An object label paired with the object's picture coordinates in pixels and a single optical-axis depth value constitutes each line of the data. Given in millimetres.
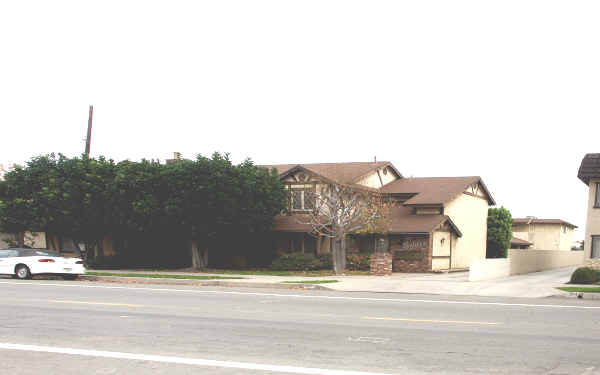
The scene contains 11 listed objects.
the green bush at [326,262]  31844
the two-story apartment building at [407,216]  32594
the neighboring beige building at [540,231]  58906
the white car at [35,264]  24859
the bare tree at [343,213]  29328
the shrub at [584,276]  22688
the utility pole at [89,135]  35241
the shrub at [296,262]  31594
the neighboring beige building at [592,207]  26062
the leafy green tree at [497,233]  45000
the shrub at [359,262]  31906
